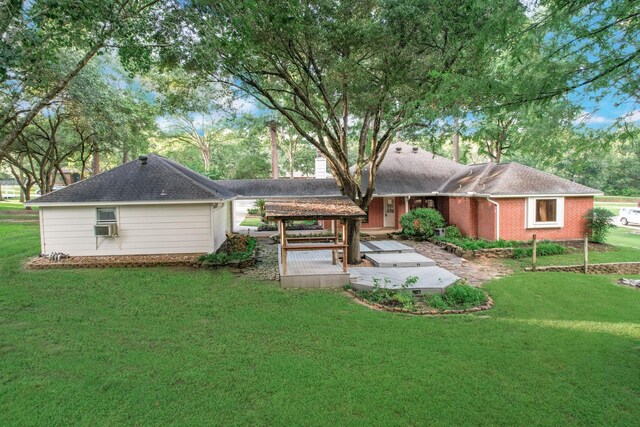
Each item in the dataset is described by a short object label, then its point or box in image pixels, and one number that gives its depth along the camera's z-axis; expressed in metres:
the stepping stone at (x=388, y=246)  13.18
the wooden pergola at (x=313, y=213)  8.85
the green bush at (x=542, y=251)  12.64
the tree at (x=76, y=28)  5.44
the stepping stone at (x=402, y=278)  8.67
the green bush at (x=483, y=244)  13.07
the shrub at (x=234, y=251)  10.95
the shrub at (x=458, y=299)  7.55
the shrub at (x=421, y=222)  16.19
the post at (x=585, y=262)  10.50
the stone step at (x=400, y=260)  11.07
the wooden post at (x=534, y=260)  10.73
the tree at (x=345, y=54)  7.87
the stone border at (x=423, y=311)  7.16
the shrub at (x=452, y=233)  15.98
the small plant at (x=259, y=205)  27.19
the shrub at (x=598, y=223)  14.37
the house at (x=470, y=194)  14.30
